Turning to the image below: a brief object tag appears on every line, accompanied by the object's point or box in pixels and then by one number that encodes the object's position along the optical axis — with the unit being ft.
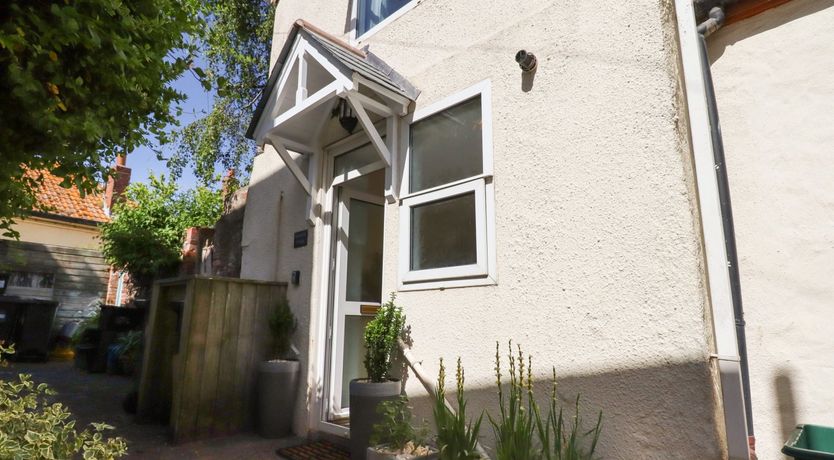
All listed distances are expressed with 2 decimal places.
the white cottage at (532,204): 8.36
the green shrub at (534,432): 8.39
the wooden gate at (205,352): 14.35
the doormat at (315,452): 12.98
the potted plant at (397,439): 9.99
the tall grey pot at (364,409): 11.51
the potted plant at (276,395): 14.90
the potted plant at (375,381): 11.53
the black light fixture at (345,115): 15.44
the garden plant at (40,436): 6.33
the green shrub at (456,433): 9.30
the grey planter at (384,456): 9.77
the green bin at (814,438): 7.83
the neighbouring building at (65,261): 37.86
